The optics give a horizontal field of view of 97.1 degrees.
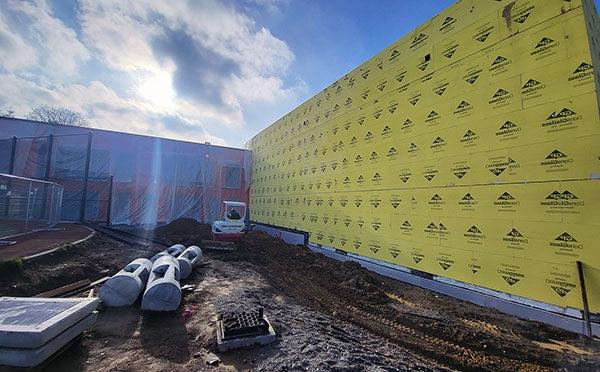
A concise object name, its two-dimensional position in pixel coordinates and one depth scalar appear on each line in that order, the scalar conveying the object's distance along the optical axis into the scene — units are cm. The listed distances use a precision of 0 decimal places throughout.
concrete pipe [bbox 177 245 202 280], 674
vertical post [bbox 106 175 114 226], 1676
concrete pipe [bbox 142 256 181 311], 452
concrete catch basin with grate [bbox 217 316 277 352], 360
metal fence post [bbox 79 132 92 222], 1555
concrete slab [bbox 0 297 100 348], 277
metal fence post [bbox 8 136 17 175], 1531
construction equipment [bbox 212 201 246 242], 1286
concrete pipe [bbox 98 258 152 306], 480
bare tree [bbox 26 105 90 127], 3003
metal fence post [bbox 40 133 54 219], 1516
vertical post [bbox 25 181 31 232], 985
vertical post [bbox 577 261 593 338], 443
